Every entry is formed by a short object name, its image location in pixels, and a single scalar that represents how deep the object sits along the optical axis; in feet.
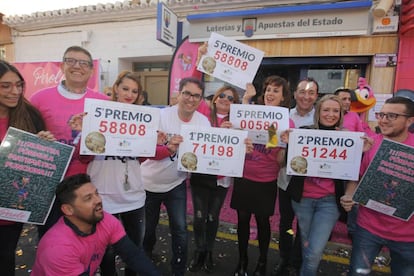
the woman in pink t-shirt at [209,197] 9.44
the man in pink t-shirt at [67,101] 7.00
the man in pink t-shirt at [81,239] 5.43
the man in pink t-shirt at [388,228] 6.59
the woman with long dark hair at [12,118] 6.26
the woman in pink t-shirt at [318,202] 7.44
